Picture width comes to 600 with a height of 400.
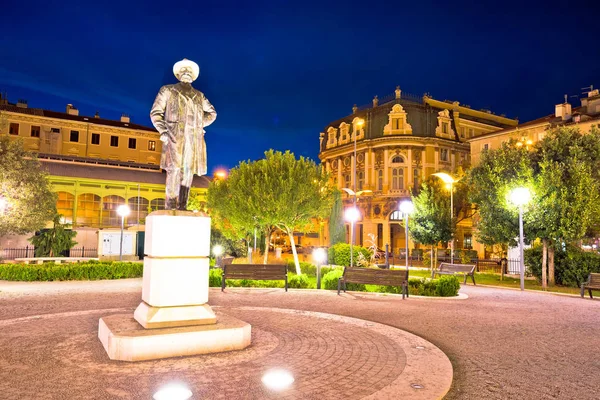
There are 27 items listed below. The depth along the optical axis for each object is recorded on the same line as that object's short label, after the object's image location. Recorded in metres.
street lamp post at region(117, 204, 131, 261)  28.12
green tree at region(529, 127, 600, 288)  18.23
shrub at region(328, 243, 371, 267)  25.56
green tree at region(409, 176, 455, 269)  27.84
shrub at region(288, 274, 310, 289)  16.47
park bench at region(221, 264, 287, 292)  14.66
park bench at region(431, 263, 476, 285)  19.39
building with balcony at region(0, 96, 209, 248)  37.00
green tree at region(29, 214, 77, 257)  27.06
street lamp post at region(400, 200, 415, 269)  22.65
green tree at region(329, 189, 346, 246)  39.01
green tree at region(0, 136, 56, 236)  23.23
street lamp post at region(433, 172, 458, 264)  32.65
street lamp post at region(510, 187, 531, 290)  17.47
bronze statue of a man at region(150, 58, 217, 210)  7.65
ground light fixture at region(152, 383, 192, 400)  4.65
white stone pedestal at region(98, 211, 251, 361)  6.46
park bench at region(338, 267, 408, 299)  13.48
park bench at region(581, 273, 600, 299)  13.79
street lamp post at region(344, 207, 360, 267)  23.59
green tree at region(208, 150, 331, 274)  20.69
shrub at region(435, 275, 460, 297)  14.36
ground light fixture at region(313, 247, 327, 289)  15.54
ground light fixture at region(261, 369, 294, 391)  5.05
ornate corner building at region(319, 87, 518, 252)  54.28
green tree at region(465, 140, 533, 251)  19.75
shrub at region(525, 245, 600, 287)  18.86
